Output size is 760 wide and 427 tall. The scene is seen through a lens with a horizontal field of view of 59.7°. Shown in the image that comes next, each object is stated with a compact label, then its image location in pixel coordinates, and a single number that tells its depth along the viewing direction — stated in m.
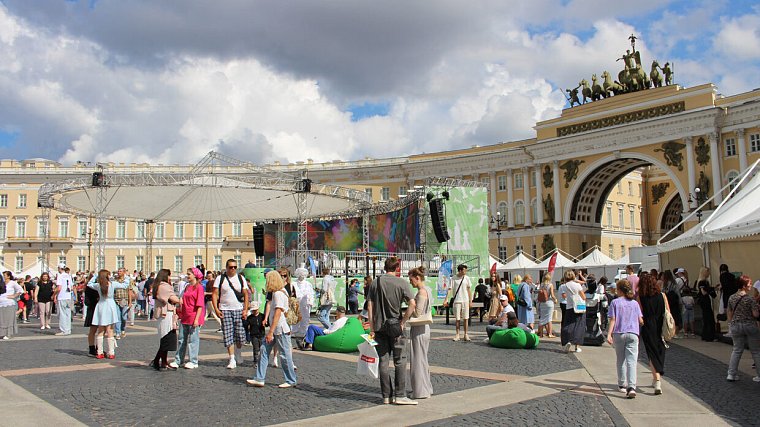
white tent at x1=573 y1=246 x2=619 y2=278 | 37.62
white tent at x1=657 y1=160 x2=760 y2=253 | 14.12
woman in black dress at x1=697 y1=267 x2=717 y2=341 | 15.55
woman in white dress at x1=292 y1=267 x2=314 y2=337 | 13.57
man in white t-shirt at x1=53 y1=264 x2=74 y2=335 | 17.23
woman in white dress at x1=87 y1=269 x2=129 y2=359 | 12.09
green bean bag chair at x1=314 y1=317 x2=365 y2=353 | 13.20
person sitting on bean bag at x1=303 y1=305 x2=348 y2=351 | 13.59
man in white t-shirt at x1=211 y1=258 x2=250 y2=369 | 10.77
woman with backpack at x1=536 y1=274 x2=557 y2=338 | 15.62
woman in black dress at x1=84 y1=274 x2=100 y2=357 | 12.34
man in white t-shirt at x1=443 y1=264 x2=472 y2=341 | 15.41
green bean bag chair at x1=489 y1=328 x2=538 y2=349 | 13.94
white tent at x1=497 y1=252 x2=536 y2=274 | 39.67
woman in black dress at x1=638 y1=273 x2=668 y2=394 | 8.88
